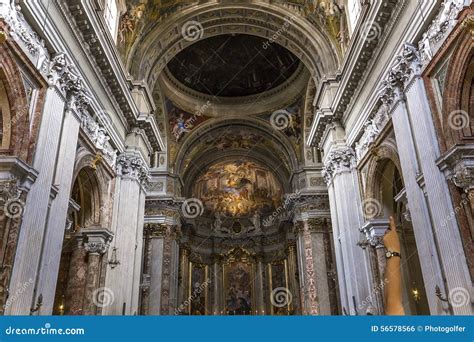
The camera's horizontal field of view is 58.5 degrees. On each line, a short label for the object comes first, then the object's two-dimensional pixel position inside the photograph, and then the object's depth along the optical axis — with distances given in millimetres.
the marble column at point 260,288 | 24844
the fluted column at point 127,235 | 10625
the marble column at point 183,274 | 22438
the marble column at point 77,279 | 9766
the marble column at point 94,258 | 9998
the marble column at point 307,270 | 17766
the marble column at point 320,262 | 17608
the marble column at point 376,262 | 10180
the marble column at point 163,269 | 17828
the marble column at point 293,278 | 22219
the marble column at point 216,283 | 24859
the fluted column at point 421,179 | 6957
